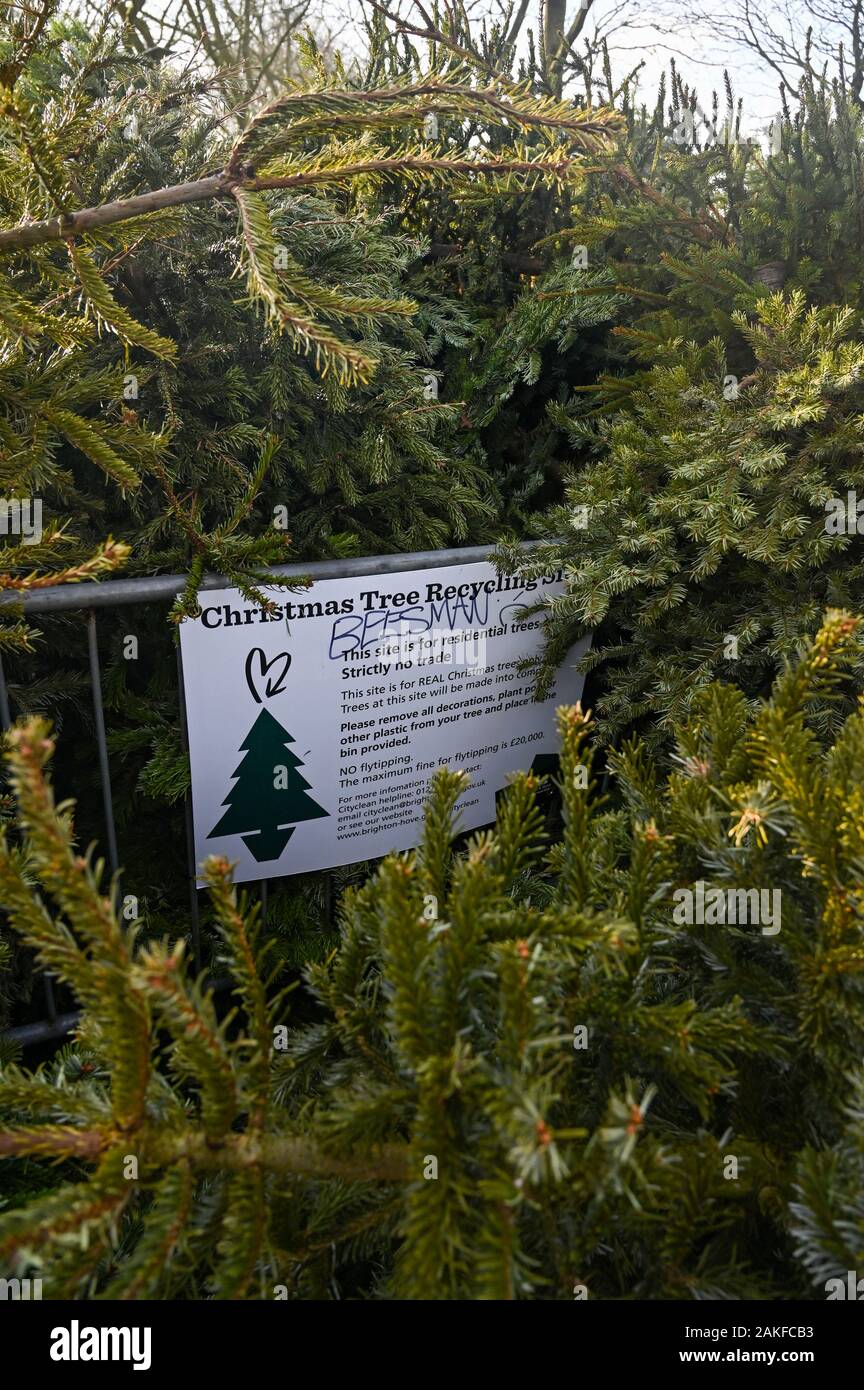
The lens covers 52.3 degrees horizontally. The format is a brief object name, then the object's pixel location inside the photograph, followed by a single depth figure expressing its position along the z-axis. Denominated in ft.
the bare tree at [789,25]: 31.19
